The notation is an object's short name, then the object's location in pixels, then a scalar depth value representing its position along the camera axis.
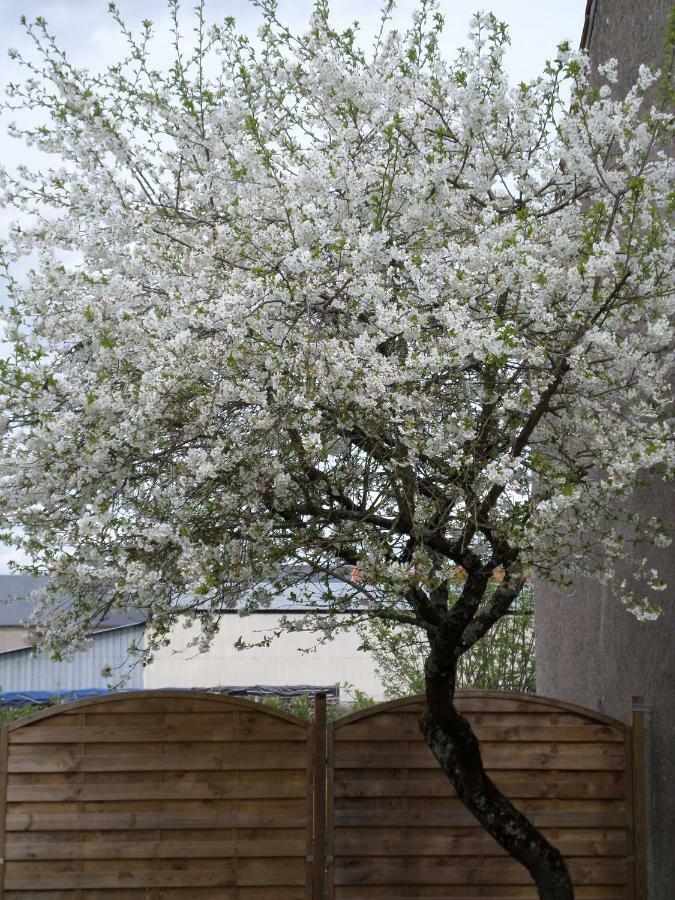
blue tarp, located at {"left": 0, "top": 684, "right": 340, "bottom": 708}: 18.45
